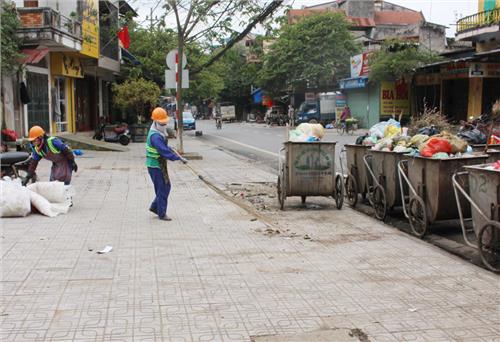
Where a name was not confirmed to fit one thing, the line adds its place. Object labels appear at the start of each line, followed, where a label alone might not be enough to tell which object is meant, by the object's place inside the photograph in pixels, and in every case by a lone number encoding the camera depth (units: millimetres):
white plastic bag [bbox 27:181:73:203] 8367
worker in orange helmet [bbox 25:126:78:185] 8586
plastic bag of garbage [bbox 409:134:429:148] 7590
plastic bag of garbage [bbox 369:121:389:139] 9116
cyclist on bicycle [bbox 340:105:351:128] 31312
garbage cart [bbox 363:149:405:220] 7898
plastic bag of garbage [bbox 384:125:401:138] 8805
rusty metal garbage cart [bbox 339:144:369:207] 9148
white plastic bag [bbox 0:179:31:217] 7762
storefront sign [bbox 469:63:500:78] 24500
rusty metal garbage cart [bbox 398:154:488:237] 6590
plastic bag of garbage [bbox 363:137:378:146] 9088
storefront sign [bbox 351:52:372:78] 36441
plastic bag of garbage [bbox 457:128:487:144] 8984
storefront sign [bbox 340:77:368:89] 37062
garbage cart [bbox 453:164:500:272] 5387
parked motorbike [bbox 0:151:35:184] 9883
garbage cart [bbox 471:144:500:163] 6770
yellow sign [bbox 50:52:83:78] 21547
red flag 26250
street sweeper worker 7895
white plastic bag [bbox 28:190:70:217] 8023
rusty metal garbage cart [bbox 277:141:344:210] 8859
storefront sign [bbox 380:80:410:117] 35625
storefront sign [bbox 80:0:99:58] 21622
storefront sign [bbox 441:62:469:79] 26656
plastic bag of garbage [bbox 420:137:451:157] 6827
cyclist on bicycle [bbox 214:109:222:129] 45000
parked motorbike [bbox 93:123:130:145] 25359
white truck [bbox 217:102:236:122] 64438
